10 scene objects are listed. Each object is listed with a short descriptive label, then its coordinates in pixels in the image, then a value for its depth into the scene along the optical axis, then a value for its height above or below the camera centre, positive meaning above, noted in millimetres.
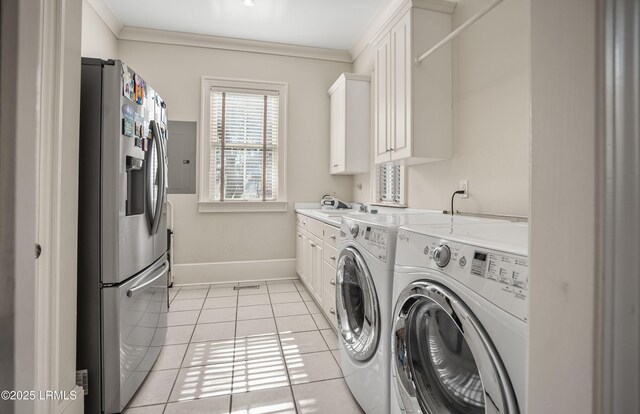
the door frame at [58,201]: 1156 +7
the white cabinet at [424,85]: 2186 +897
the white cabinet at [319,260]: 2322 -514
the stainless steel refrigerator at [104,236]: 1447 -160
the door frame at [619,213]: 336 -5
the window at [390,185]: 2865 +223
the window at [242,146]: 3723 +747
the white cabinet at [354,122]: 3436 +974
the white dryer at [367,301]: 1292 -484
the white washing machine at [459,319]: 702 -316
